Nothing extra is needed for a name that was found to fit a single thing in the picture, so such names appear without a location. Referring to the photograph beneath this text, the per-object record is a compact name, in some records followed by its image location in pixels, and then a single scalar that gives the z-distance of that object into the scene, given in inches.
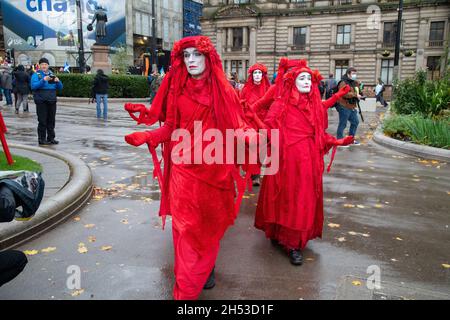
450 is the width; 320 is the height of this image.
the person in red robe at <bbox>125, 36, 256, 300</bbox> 133.9
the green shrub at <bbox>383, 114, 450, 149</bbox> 417.4
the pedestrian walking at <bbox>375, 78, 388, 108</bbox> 1223.3
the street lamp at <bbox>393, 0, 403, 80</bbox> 872.5
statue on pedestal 930.1
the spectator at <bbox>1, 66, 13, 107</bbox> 764.6
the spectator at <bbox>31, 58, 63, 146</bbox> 390.0
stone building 1780.3
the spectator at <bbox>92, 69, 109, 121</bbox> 624.8
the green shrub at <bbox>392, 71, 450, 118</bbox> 518.6
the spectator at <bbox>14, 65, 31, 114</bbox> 671.1
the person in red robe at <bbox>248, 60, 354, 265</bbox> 173.3
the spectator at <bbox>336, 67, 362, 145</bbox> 450.9
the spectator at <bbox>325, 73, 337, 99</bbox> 862.5
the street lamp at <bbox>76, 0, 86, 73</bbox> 990.3
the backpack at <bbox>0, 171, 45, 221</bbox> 99.9
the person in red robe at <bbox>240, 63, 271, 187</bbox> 299.8
